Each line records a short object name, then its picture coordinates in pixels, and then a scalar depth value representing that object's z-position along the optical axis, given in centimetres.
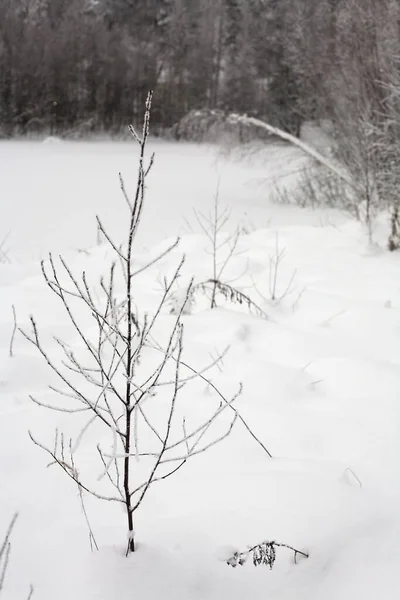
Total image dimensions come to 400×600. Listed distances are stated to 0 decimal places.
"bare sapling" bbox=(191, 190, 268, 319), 335
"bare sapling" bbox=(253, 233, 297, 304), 357
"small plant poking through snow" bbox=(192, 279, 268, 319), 331
